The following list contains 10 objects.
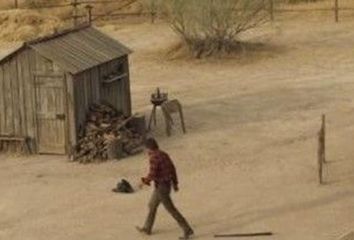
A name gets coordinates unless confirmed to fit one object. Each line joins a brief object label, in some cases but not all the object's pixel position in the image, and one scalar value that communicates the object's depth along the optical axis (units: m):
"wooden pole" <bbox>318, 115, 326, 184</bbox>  17.30
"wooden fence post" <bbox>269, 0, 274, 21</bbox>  33.18
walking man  14.59
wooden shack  19.84
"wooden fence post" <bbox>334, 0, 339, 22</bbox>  33.47
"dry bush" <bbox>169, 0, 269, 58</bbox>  29.20
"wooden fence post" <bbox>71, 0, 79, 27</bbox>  35.44
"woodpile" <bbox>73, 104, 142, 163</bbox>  19.44
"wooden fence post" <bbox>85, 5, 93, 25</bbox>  34.33
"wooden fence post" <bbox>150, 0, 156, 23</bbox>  31.57
